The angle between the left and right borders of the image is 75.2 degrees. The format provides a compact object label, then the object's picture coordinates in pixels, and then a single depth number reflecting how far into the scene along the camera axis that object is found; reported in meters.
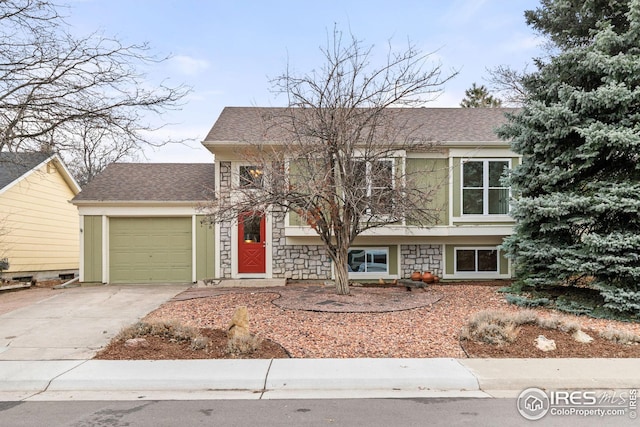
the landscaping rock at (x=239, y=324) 6.38
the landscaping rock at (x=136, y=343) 6.19
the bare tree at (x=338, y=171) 8.73
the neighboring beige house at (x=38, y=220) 15.09
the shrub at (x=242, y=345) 5.93
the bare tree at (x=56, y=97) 9.84
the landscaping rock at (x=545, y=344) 6.05
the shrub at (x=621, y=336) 6.37
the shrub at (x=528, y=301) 8.73
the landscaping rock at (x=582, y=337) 6.38
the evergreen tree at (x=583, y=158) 7.70
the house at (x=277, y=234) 12.23
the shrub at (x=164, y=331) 6.43
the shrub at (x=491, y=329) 6.27
